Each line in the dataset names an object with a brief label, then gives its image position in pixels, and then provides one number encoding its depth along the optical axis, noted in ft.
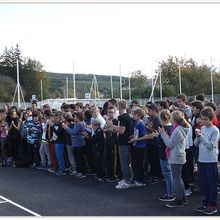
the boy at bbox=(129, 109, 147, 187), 30.27
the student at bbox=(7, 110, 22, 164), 44.80
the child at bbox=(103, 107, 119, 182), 32.71
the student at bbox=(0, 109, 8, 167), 45.42
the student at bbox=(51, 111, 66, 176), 37.68
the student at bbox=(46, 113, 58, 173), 39.03
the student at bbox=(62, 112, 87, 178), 35.33
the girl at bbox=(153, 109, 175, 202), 25.68
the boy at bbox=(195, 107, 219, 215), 22.61
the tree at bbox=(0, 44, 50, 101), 215.51
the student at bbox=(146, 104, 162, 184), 30.97
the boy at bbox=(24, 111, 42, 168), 42.22
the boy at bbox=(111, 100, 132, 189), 30.42
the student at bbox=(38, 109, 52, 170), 40.45
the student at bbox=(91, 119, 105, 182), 33.73
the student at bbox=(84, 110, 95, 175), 36.29
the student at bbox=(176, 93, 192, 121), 31.58
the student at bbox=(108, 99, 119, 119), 34.63
